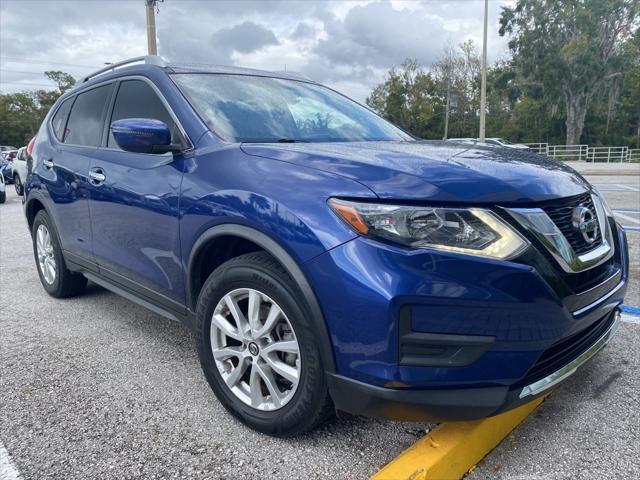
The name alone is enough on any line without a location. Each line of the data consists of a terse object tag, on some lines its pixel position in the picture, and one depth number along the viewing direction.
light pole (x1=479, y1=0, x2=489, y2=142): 24.77
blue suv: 1.82
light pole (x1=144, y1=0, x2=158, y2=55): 14.62
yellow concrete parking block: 1.87
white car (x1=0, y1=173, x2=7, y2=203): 13.04
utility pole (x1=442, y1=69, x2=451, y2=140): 46.12
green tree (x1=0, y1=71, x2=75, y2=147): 64.56
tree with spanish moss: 35.53
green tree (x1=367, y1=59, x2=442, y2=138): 47.53
